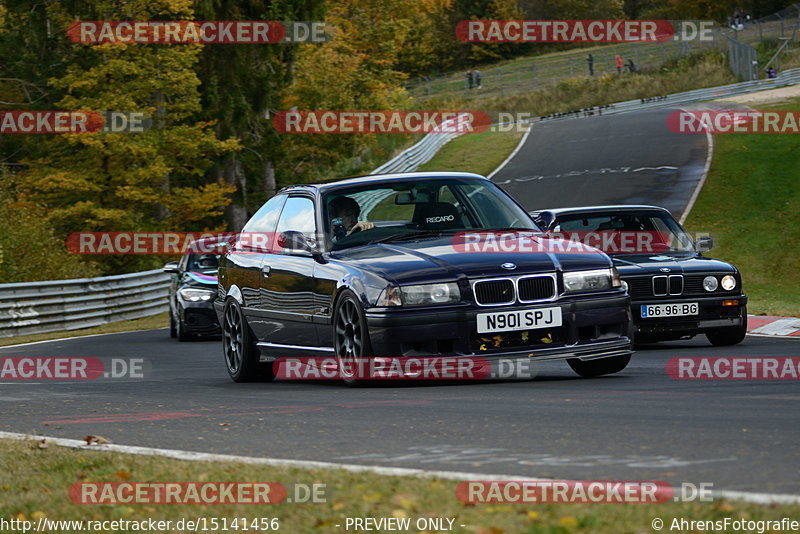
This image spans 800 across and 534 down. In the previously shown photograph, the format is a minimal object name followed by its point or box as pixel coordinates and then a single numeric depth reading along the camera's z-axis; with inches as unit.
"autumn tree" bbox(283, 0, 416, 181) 1910.7
